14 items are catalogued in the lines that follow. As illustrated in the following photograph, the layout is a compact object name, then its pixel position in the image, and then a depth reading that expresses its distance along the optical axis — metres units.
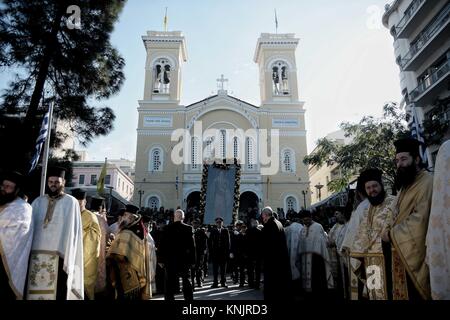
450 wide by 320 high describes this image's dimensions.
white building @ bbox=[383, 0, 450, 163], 16.00
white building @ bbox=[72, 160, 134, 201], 43.59
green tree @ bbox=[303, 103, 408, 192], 13.49
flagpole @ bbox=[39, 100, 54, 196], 7.83
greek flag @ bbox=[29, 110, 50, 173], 8.29
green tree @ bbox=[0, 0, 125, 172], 9.26
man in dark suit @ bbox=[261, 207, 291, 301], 5.69
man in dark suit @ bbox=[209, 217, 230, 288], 8.48
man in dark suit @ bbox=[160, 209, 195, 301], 5.46
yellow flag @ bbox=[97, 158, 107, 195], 16.13
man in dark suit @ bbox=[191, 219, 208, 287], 8.51
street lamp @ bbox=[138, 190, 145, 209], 26.35
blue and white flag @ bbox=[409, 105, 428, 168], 9.70
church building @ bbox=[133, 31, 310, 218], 28.66
